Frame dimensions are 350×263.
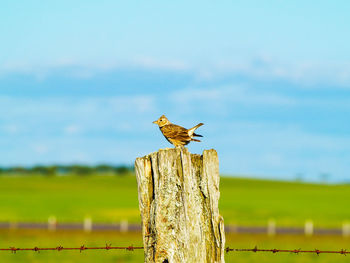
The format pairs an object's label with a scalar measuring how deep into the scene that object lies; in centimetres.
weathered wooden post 1079
